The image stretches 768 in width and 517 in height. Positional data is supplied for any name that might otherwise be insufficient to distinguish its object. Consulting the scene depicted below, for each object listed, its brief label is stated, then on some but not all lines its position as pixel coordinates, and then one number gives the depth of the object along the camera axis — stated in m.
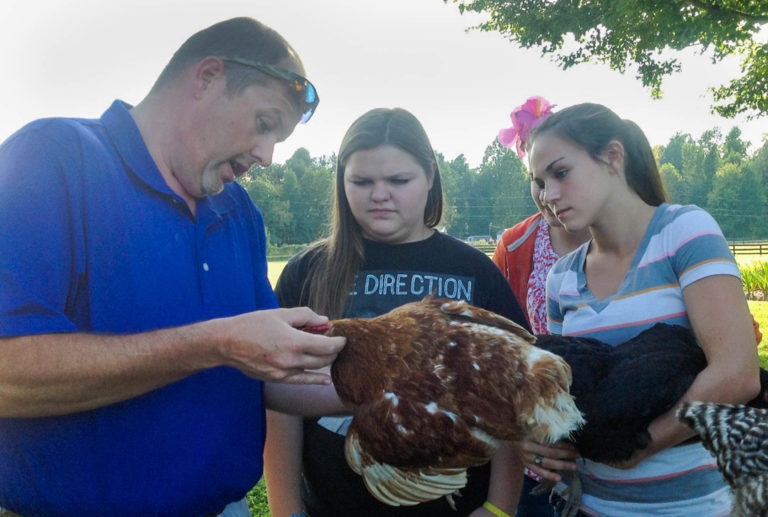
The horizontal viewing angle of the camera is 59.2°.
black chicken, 0.91
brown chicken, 0.84
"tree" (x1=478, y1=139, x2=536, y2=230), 40.39
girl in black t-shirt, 1.04
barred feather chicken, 0.92
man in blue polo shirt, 0.76
